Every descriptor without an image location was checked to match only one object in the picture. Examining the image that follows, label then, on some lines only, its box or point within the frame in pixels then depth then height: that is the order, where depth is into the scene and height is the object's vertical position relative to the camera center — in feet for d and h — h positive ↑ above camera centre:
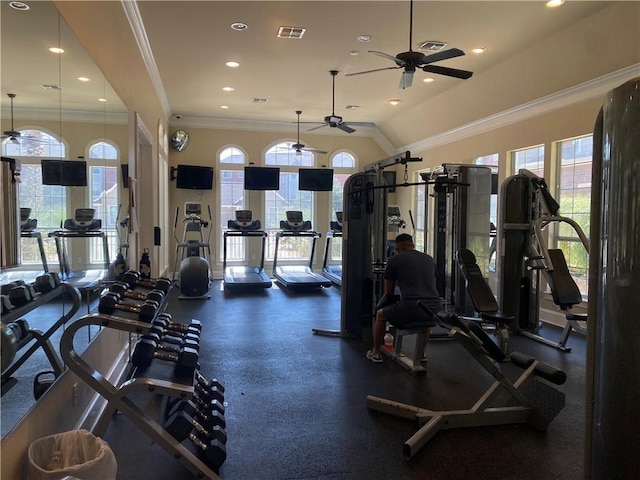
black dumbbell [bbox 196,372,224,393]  10.24 -3.85
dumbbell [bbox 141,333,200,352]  9.17 -2.69
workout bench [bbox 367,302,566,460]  9.53 -4.16
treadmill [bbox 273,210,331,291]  27.22 -3.73
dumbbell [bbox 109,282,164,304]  8.31 -1.48
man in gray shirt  13.11 -2.03
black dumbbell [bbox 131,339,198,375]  7.58 -2.56
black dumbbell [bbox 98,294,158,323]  7.34 -1.55
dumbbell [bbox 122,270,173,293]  9.64 -1.50
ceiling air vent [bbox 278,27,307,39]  16.42 +6.83
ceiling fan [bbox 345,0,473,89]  13.80 +4.93
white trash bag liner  5.91 -3.42
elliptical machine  24.41 -2.53
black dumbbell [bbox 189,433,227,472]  8.00 -4.22
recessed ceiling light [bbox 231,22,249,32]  16.05 +6.84
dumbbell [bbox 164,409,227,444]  7.79 -3.84
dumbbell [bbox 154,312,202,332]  9.55 -2.52
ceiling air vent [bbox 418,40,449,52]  17.40 +6.78
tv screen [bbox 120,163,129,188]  12.63 +1.17
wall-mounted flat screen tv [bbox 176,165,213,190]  30.83 +2.65
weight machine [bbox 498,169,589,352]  16.19 -1.14
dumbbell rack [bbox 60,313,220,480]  7.20 -2.90
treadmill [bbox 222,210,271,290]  27.17 -3.16
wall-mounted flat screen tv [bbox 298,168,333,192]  32.53 +2.73
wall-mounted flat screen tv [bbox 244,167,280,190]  31.65 +2.71
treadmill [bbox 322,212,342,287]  29.58 -3.35
